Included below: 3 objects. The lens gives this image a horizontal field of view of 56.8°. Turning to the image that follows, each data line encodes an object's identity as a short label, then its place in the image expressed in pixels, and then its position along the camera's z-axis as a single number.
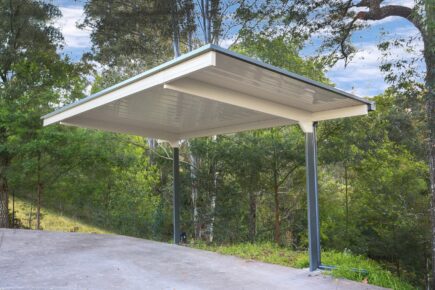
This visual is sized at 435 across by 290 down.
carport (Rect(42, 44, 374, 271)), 4.15
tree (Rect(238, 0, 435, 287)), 9.21
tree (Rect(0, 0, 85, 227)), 10.37
